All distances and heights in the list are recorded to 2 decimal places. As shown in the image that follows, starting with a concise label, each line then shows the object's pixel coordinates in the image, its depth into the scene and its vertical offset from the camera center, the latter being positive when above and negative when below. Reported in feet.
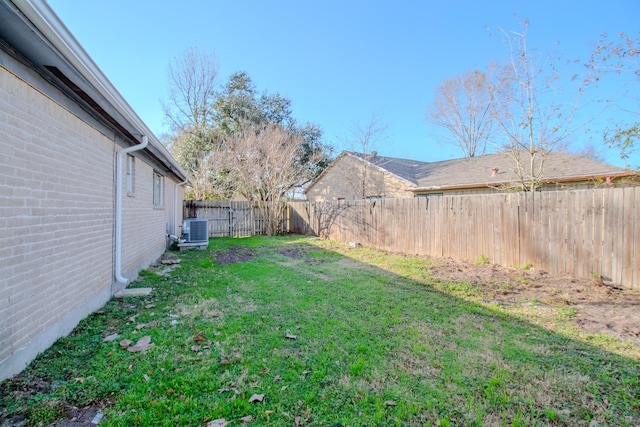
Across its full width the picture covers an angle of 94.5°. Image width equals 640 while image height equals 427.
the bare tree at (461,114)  59.77 +21.25
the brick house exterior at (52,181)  7.06 +0.86
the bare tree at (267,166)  45.55 +6.88
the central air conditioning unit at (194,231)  31.94 -2.40
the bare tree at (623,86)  15.98 +7.14
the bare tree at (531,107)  23.12 +8.53
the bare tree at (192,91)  58.80 +23.91
